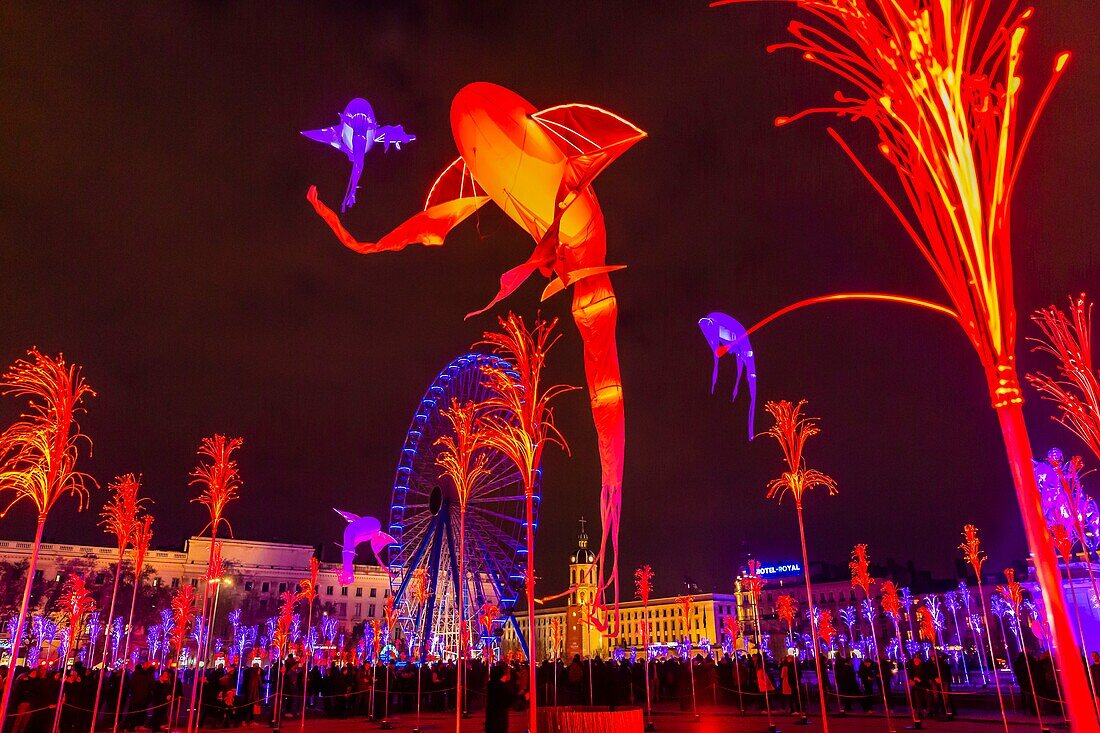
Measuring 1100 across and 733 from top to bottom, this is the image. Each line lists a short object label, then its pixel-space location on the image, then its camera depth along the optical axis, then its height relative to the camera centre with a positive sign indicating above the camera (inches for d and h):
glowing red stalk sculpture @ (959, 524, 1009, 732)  835.1 +80.4
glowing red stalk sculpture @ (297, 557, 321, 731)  1063.0 +71.6
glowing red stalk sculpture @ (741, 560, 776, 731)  1372.8 +76.4
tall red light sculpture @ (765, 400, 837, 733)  623.5 +149.3
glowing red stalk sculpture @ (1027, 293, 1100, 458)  424.2 +143.5
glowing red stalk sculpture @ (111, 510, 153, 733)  816.7 +113.4
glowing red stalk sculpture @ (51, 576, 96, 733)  620.7 +50.6
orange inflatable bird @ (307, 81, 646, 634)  388.5 +227.1
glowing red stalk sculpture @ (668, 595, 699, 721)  888.9 -1.6
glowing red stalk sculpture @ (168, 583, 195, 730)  856.5 +31.1
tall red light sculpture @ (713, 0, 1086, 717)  176.7 +112.5
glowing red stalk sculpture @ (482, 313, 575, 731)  455.5 +138.2
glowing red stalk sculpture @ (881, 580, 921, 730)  1202.0 +25.2
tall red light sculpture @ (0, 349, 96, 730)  543.8 +146.5
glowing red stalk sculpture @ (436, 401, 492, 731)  595.7 +144.0
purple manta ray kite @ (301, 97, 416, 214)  358.6 +235.9
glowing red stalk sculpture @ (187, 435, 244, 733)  697.0 +147.7
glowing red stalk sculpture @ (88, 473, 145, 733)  752.3 +127.6
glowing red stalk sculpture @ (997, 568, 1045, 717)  1062.7 +29.5
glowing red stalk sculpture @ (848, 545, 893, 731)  1104.8 +72.2
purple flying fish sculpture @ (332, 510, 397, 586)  1268.5 +160.3
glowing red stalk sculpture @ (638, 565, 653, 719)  1104.8 +62.2
